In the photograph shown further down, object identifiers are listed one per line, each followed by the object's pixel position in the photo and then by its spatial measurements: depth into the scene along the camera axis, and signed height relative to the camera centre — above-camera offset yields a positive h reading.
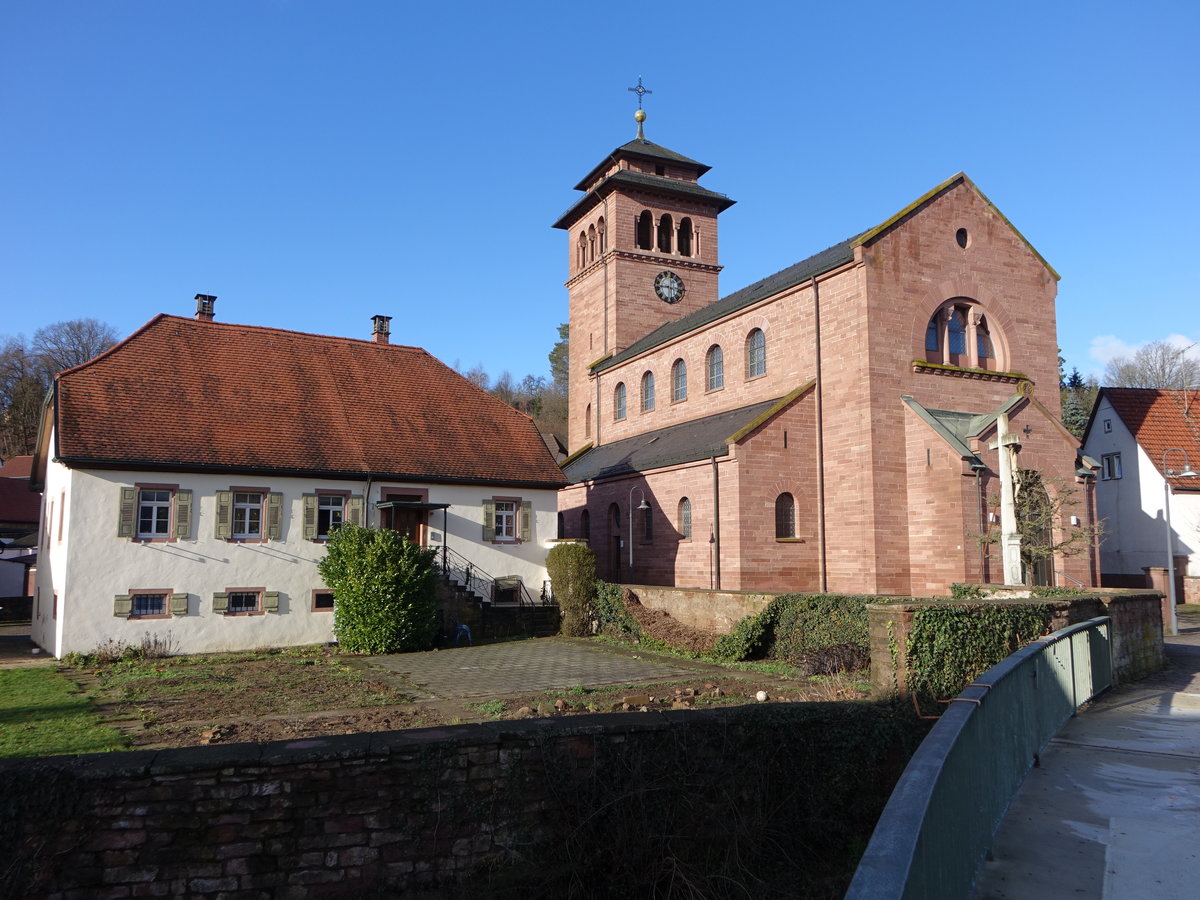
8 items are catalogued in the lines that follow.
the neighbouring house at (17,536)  31.12 +0.82
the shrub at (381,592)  19.23 -0.83
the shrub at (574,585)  22.59 -0.79
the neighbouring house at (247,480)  18.97 +1.80
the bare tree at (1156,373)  49.69 +11.45
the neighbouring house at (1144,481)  33.62 +2.96
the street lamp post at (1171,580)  22.23 -0.65
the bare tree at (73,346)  56.67 +13.71
